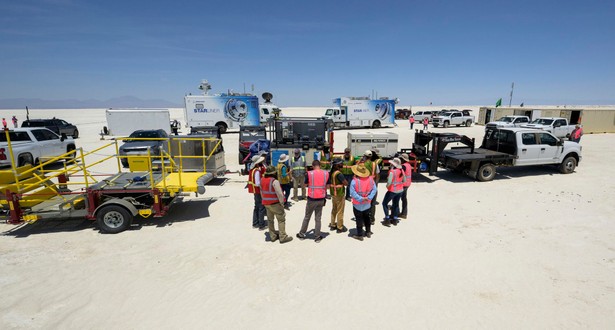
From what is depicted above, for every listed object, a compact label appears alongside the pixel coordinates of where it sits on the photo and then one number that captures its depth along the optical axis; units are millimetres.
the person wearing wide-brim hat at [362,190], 5481
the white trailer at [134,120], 23250
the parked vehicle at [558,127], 20938
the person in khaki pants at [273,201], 5461
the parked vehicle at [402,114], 45719
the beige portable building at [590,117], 24484
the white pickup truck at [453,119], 31266
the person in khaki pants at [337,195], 5887
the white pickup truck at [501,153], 10391
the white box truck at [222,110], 24188
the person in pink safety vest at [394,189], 6434
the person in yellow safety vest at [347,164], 7238
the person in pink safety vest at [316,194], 5555
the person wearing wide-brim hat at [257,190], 6344
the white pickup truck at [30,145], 11071
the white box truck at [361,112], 29250
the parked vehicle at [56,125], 20216
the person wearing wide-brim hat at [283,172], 6988
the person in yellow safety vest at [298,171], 8248
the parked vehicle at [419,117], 38438
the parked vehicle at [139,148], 12172
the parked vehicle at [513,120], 24422
